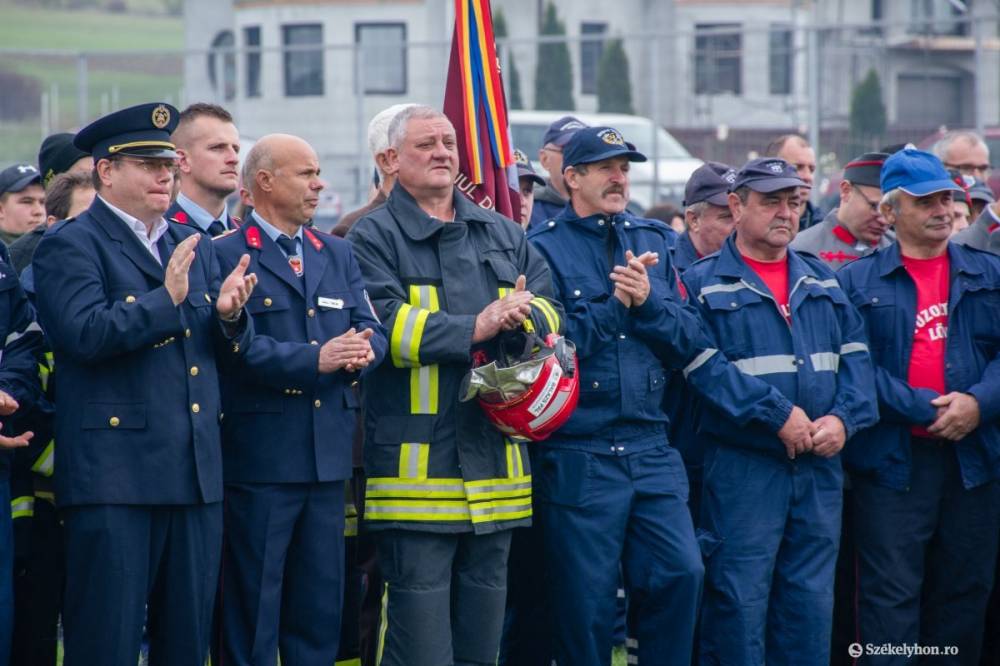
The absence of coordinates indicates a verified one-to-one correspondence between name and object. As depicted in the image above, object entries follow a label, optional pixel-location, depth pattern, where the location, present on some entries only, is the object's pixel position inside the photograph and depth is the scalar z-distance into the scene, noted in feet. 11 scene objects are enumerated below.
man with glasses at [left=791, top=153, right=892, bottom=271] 50.55
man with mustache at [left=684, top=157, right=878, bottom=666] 40.96
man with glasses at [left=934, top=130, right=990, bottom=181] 59.21
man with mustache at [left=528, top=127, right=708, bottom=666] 39.52
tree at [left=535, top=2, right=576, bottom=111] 122.52
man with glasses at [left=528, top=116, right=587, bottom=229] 56.65
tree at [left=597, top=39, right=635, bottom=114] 132.26
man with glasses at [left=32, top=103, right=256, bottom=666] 33.19
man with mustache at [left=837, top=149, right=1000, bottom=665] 43.62
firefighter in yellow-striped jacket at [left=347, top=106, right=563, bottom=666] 37.09
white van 110.22
